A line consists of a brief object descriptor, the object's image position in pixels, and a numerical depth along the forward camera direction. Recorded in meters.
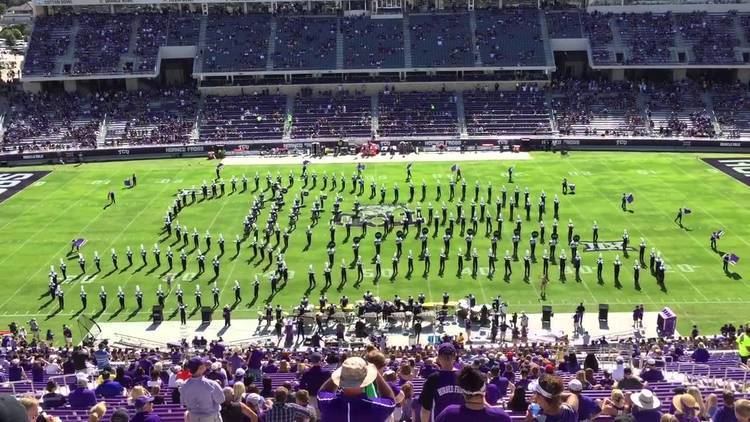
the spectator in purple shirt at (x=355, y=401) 5.83
